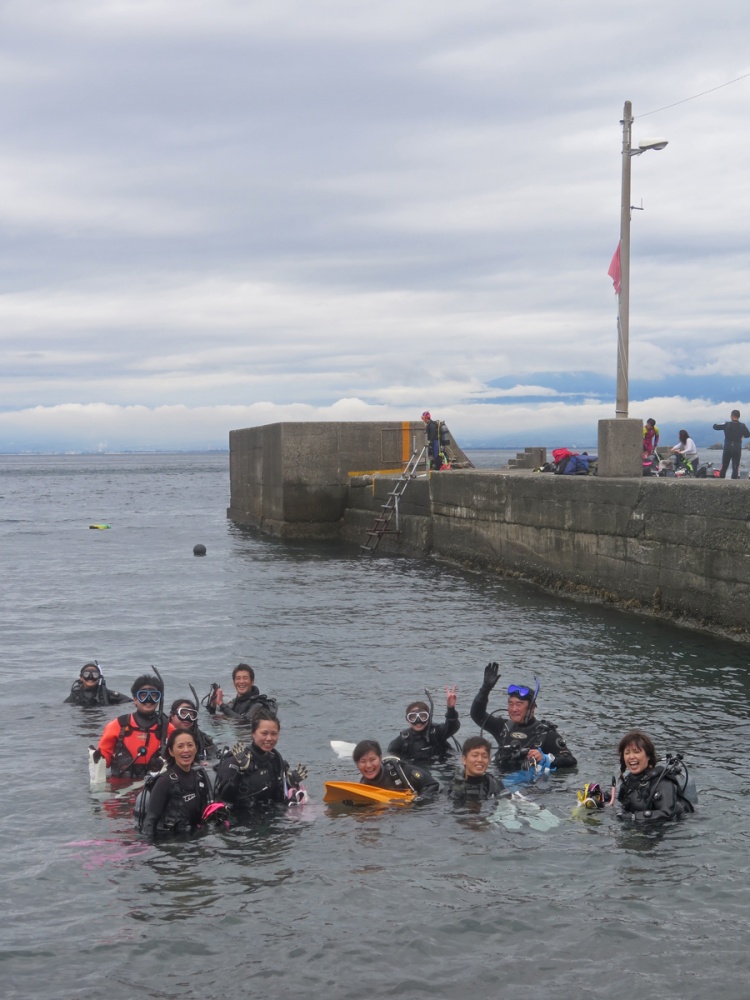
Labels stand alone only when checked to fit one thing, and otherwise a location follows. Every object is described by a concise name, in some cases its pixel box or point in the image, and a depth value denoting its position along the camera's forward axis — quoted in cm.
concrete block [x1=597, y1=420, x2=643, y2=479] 1714
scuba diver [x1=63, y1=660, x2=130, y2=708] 1198
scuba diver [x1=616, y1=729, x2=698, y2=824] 786
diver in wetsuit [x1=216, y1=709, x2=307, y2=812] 815
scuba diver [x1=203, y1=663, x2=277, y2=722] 1111
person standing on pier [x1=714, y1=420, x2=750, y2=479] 2048
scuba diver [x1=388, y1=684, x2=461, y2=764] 948
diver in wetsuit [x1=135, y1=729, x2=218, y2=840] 774
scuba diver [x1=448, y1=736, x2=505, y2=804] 836
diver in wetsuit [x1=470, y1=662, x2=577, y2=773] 909
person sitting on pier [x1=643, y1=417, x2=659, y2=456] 2307
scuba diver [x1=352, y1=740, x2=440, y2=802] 860
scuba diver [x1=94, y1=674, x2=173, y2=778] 909
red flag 1840
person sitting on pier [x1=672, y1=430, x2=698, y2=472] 2333
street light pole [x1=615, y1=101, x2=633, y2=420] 1742
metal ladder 2575
